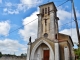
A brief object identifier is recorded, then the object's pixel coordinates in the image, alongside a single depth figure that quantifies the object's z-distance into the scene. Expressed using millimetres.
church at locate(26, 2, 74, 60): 10855
